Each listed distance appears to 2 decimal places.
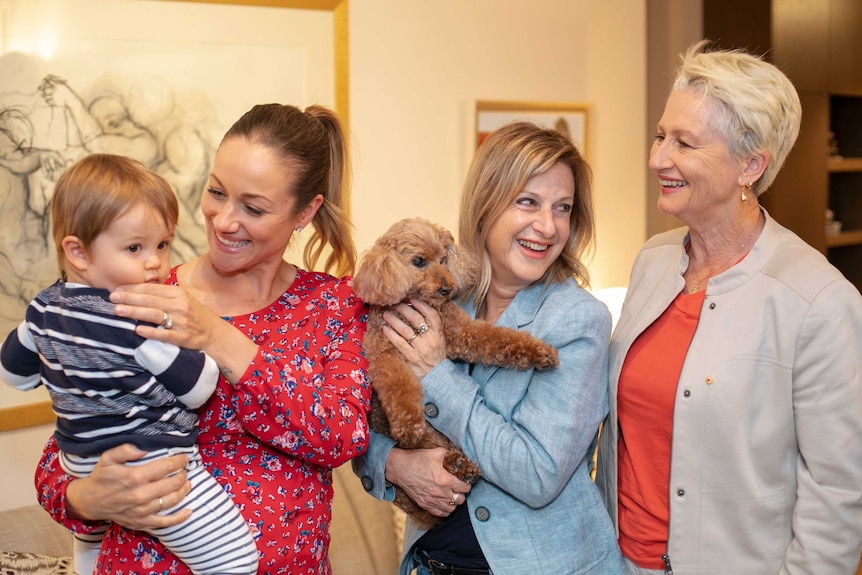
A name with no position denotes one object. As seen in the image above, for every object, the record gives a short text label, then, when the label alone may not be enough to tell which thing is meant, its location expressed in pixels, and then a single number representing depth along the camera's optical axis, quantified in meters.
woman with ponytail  1.43
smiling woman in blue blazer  1.72
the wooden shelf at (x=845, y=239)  5.05
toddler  1.37
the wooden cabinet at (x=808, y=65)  4.28
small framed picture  3.69
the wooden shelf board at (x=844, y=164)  5.03
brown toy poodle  1.76
